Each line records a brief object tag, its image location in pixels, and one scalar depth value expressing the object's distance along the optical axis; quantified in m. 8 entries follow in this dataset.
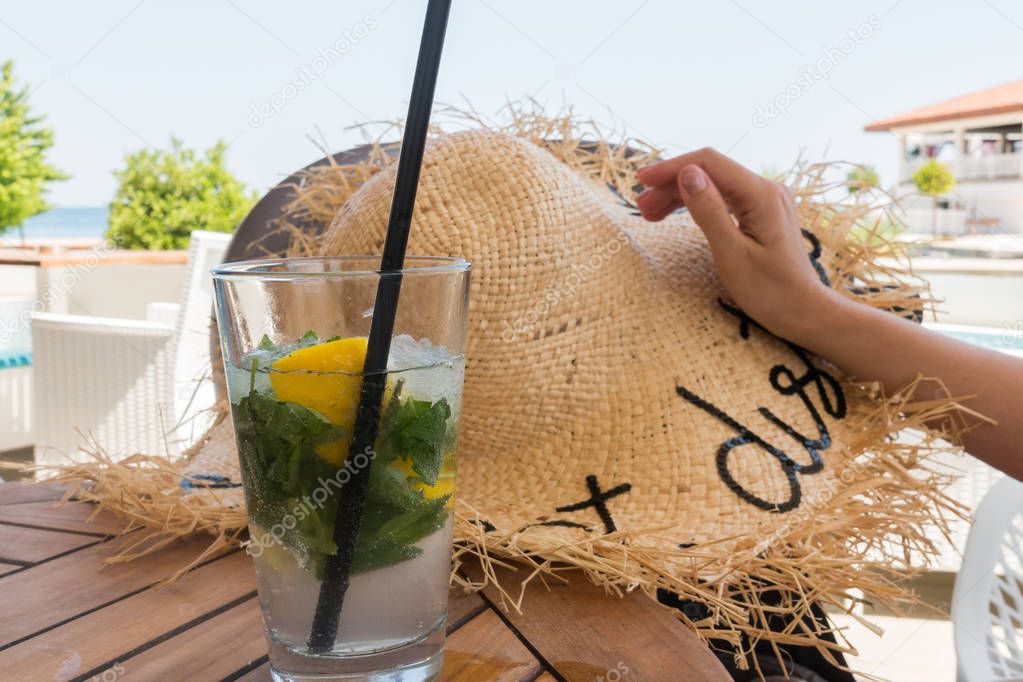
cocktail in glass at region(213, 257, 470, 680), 0.29
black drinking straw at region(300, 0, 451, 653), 0.27
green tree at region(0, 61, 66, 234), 6.60
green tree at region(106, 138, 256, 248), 5.07
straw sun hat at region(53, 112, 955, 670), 0.47
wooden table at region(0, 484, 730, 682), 0.33
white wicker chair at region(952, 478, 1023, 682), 0.74
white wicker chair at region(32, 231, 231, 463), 1.78
